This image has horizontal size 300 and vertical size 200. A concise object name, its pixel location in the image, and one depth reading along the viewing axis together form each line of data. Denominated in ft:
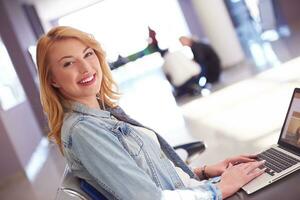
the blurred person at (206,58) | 20.33
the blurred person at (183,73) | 20.06
